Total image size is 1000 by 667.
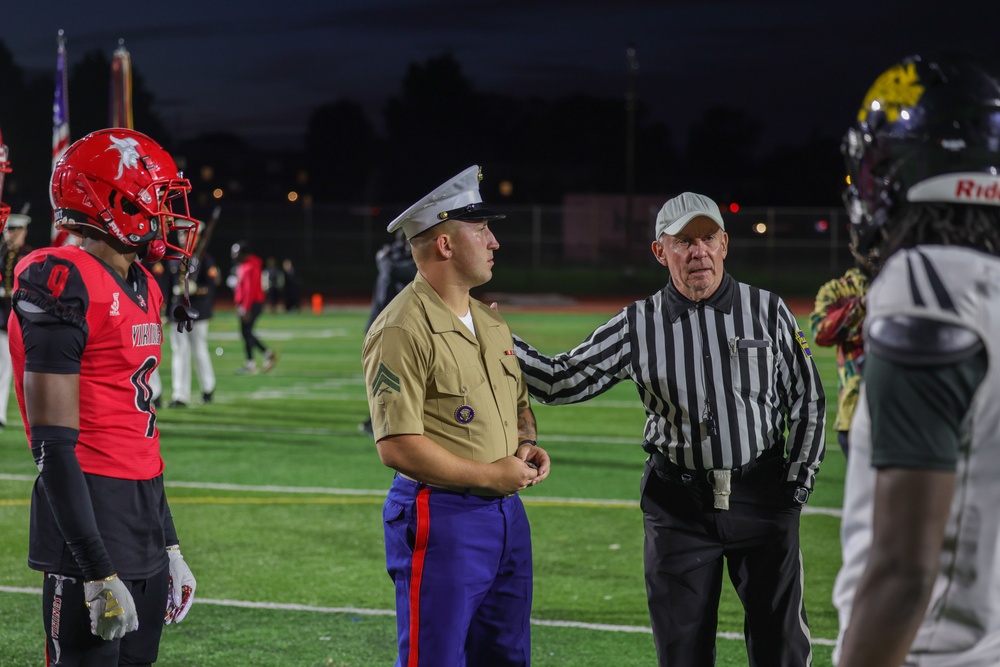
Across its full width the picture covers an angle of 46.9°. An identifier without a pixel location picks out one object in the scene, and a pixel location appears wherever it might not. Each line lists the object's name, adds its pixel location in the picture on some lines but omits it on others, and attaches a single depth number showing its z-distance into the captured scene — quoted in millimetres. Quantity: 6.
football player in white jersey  1755
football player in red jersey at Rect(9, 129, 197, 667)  3051
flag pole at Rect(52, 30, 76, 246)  15228
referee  4035
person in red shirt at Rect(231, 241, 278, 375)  18781
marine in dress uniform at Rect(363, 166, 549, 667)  3463
